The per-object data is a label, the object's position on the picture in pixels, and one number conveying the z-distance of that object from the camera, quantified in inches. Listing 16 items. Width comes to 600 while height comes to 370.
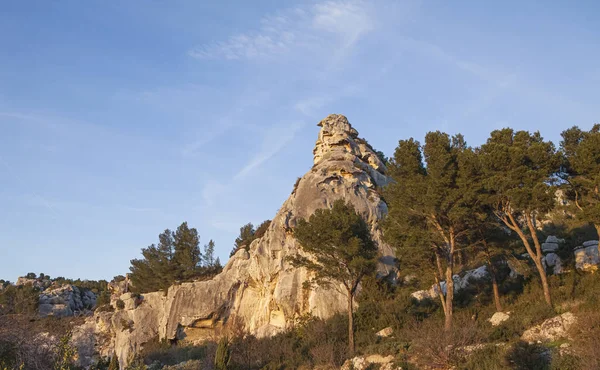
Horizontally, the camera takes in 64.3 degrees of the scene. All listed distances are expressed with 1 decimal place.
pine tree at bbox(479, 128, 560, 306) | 958.4
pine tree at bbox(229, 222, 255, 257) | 2211.7
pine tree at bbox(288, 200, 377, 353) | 1113.4
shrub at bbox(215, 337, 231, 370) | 987.9
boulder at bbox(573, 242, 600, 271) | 1154.0
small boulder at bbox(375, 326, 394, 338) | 1136.2
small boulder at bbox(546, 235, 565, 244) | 1362.0
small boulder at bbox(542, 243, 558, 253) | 1315.2
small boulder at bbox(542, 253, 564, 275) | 1194.6
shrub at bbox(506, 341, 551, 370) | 666.2
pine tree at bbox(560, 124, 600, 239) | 959.6
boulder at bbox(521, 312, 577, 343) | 772.0
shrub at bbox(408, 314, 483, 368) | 755.4
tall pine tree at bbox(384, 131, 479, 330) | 1005.2
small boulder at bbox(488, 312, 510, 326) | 948.6
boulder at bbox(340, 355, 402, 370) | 868.0
